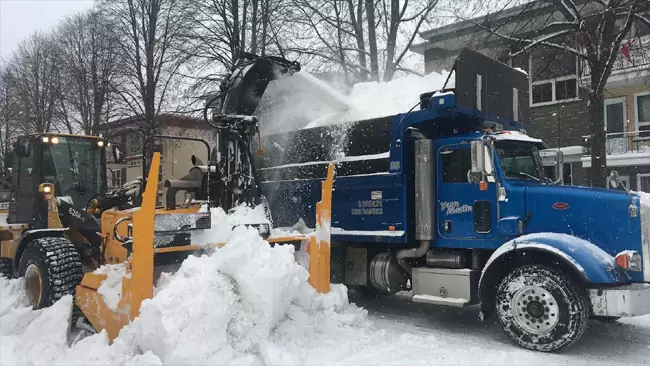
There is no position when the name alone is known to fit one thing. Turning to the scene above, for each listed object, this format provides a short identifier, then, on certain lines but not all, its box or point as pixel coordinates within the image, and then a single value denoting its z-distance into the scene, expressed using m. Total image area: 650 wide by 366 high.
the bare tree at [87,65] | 22.31
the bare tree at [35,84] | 27.52
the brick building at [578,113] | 18.66
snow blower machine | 5.49
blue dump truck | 5.92
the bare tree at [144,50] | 20.47
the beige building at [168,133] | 20.78
